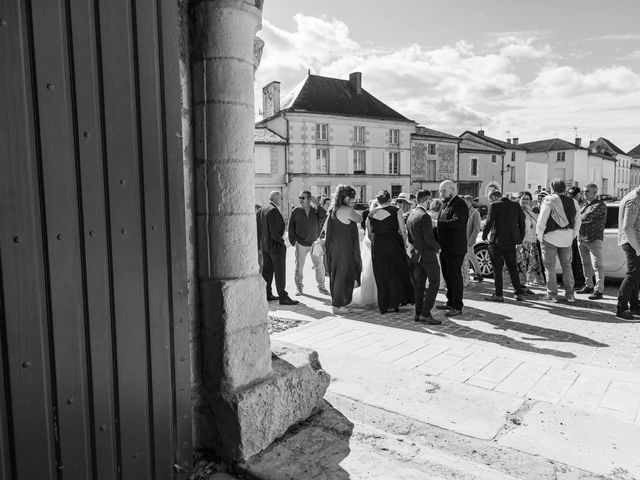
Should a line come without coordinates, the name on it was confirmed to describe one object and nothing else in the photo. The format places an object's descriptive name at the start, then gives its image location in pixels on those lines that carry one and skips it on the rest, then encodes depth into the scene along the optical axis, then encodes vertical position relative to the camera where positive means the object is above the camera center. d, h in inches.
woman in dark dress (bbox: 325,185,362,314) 285.9 -30.1
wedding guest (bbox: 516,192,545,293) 357.1 -40.7
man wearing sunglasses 336.8 -22.4
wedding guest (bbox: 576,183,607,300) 311.0 -22.5
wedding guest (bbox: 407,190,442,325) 253.8 -33.6
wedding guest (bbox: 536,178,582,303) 298.7 -20.1
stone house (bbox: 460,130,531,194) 1843.0 +119.9
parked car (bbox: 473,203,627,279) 345.4 -39.7
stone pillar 98.0 -6.2
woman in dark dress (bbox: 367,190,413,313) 280.2 -33.5
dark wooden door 66.2 -5.9
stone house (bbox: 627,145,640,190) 3051.2 +148.5
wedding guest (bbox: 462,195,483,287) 349.7 -29.3
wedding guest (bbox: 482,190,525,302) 304.3 -25.4
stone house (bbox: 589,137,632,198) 2726.4 +192.2
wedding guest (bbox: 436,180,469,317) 268.5 -23.2
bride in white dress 304.2 -58.0
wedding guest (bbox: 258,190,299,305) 314.2 -31.0
